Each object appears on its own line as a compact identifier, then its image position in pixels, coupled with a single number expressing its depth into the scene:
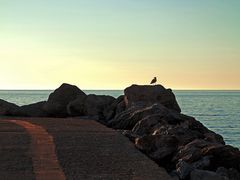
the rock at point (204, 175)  12.86
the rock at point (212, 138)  20.32
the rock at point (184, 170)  13.74
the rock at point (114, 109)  32.03
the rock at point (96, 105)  33.00
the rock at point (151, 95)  32.38
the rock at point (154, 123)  21.80
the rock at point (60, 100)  35.81
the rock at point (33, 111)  35.31
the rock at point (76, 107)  34.44
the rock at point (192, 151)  15.55
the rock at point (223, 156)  15.72
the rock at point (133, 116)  25.05
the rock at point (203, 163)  14.96
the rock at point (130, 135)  19.84
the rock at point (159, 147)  16.57
